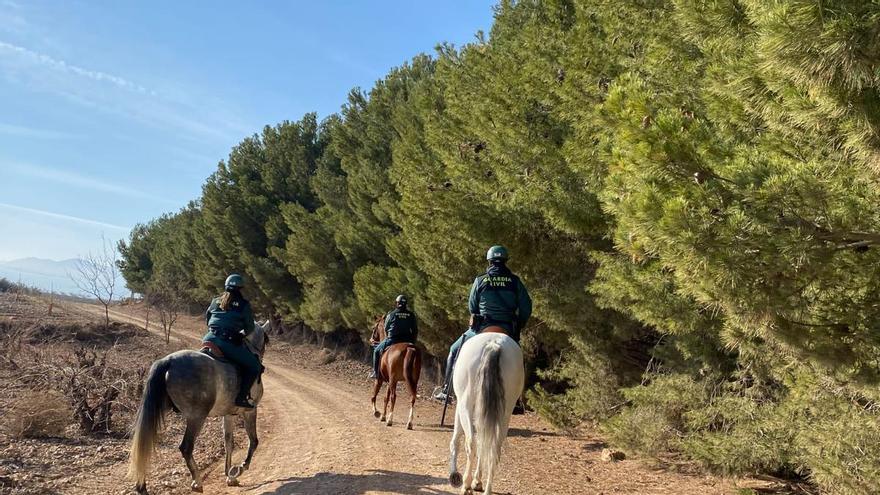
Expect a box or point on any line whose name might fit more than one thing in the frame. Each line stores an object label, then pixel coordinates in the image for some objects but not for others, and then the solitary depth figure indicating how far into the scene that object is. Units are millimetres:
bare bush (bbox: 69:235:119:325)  21261
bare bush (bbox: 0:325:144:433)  9195
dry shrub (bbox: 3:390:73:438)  8242
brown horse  11438
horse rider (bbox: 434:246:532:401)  6801
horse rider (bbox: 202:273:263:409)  7219
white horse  5621
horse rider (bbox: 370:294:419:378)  12203
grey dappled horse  6004
